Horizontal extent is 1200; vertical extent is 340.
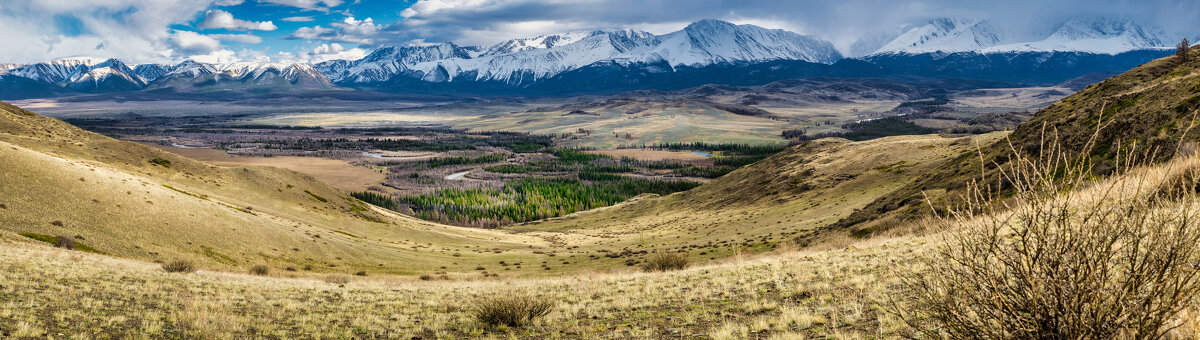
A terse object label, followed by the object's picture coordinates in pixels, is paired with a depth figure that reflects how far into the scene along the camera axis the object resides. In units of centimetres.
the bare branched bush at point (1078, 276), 632
